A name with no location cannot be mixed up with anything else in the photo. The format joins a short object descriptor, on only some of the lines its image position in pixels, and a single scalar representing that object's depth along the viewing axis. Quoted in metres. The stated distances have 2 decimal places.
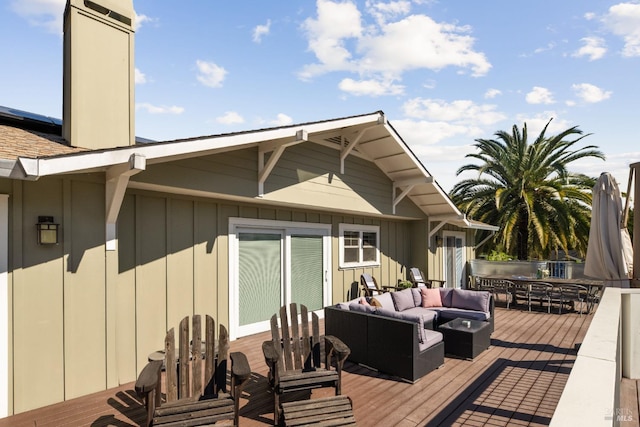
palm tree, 12.67
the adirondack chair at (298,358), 3.47
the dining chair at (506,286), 9.80
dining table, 8.86
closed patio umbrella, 5.62
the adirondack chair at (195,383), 2.75
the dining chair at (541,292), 8.90
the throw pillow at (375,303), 5.95
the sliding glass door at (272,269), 6.17
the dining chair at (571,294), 8.52
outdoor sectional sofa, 4.51
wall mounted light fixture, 3.60
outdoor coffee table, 5.34
